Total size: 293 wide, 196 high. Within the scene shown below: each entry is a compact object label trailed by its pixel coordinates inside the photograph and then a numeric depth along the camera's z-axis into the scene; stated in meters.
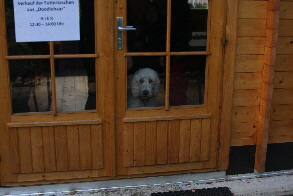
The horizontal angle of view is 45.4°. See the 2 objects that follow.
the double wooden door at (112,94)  3.05
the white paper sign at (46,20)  2.95
